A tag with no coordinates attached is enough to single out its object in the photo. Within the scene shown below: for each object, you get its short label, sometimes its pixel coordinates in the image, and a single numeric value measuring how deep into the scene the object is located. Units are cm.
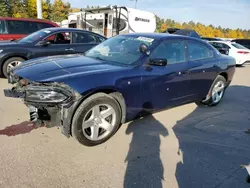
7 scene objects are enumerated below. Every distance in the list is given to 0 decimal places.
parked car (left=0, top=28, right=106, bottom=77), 608
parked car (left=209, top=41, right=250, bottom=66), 1239
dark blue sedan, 277
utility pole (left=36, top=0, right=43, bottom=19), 1407
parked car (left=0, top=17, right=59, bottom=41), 799
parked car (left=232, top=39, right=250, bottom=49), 1721
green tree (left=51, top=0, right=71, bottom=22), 5967
